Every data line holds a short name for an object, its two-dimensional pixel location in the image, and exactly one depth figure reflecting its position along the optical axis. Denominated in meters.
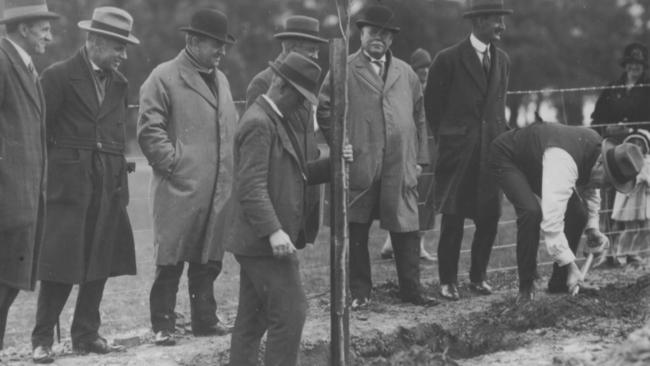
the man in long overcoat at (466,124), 8.55
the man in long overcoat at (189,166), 7.17
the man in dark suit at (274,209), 5.70
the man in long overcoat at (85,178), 6.70
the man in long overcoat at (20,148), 6.10
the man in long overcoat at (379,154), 8.05
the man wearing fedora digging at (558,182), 7.34
